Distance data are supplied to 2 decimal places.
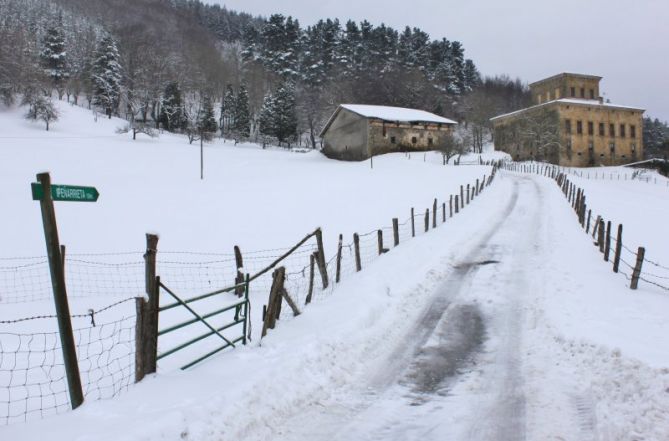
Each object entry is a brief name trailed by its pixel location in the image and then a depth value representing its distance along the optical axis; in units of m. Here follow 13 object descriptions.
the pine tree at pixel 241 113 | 76.50
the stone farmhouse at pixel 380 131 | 53.97
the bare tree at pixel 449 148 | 52.78
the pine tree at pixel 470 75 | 99.58
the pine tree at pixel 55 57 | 69.75
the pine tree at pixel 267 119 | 72.25
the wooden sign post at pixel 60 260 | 4.88
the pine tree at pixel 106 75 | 68.88
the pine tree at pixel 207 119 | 73.38
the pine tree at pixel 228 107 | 78.75
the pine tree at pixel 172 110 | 73.88
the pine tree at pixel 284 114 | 71.81
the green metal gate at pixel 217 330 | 5.98
